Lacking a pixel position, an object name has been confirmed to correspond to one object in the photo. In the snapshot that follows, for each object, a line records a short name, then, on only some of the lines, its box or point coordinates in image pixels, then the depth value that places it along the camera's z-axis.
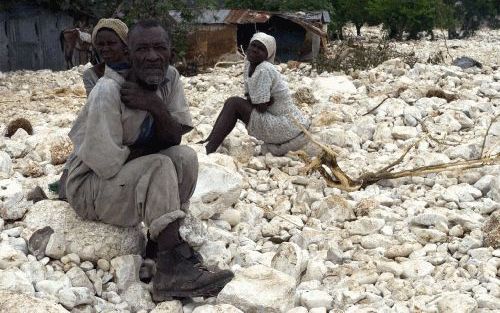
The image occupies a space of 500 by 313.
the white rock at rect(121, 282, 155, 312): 2.78
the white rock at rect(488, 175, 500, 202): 4.14
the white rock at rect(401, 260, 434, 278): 3.14
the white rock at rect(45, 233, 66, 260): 2.99
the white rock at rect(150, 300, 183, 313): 2.69
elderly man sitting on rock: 2.67
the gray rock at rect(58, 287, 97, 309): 2.60
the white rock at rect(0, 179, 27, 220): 3.37
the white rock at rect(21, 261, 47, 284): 2.78
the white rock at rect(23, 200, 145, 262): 3.02
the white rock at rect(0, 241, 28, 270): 2.82
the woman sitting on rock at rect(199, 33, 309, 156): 5.22
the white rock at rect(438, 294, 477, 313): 2.66
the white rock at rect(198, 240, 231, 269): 3.18
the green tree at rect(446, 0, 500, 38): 26.23
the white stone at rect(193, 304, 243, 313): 2.64
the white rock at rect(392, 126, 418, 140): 5.84
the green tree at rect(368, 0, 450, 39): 20.39
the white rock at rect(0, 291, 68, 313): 2.37
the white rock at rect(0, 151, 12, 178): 4.50
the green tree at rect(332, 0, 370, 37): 22.81
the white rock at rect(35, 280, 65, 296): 2.68
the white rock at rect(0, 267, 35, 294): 2.59
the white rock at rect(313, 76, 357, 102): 7.64
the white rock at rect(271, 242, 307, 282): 3.12
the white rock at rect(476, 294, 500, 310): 2.71
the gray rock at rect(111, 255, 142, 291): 2.91
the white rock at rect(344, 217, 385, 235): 3.75
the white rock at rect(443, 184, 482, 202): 4.18
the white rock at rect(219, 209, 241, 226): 3.85
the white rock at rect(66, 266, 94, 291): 2.85
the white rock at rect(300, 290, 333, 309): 2.86
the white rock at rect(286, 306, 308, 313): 2.77
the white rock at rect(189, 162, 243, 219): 3.71
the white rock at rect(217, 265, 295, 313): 2.73
